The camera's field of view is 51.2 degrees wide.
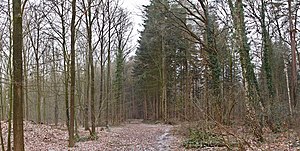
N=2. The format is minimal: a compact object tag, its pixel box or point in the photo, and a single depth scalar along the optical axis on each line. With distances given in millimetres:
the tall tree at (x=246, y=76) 11562
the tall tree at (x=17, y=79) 8359
